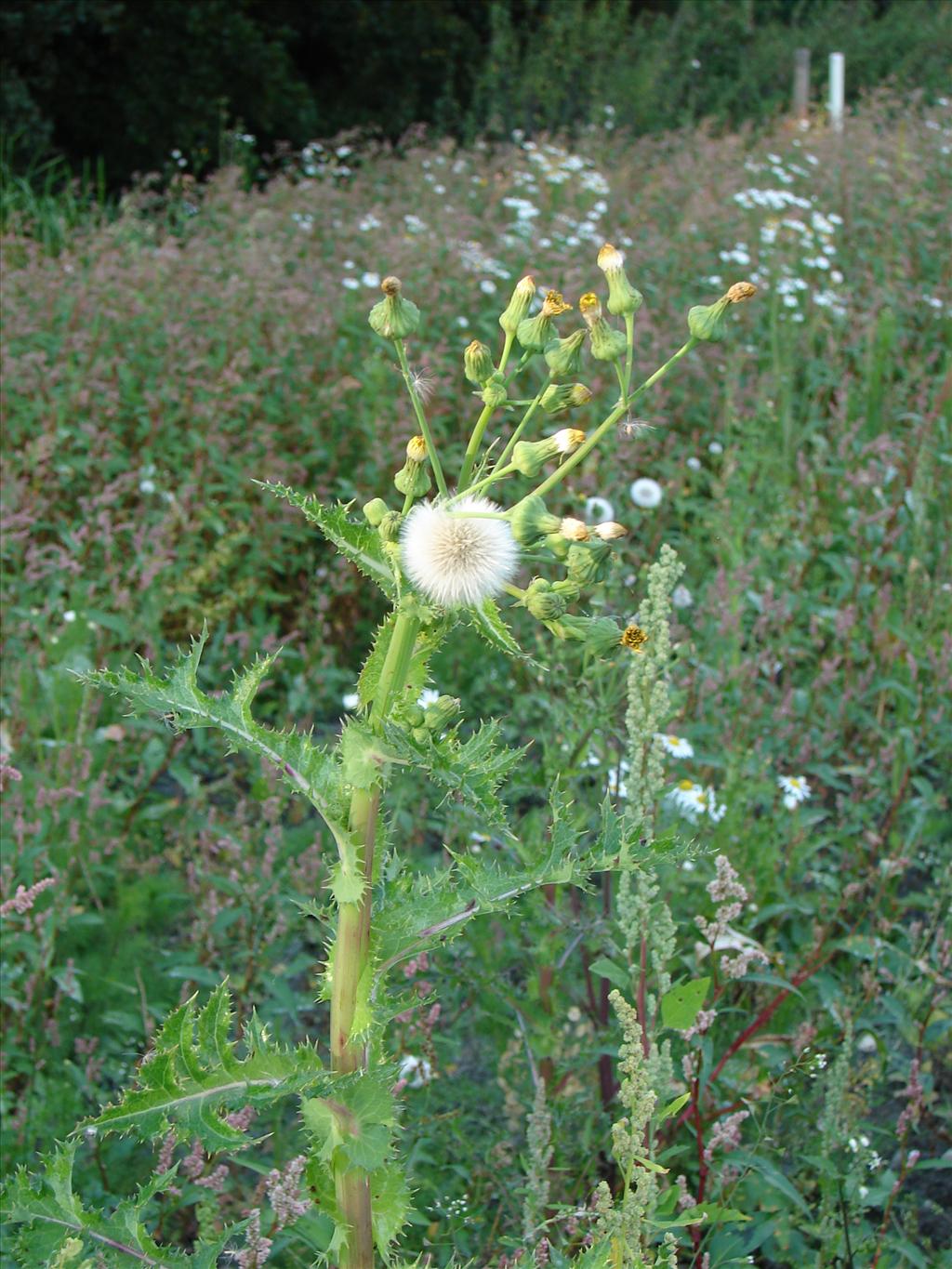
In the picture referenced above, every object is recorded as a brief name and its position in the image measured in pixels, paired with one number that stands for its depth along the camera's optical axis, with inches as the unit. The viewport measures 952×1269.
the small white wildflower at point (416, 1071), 81.8
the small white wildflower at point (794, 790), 113.3
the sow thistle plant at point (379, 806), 51.8
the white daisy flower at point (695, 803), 104.8
